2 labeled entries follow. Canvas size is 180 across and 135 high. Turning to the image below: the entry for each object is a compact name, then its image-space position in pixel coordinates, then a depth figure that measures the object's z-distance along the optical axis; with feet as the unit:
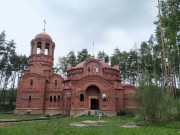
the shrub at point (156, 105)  45.16
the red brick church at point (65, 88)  89.45
